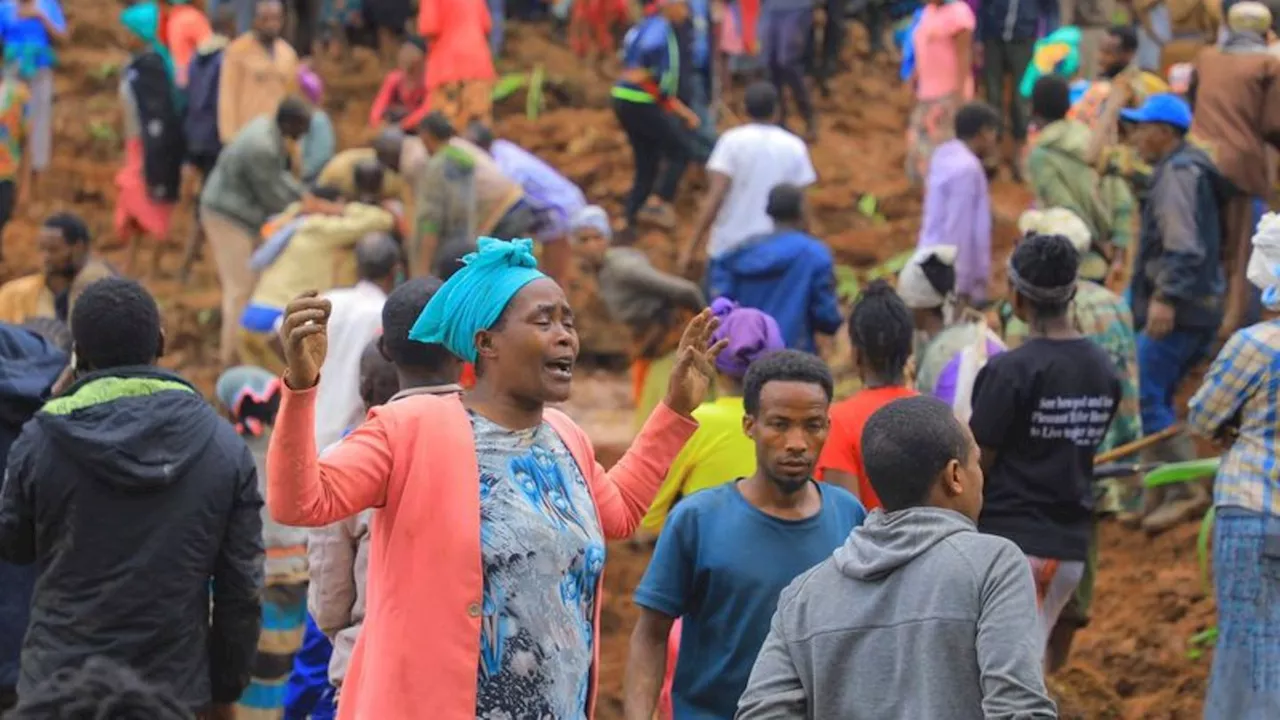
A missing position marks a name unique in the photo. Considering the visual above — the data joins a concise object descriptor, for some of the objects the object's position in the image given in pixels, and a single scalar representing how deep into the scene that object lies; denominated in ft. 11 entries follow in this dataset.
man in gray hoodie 23.08
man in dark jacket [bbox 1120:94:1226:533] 56.97
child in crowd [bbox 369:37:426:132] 87.77
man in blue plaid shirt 36.52
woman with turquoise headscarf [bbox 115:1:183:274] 83.31
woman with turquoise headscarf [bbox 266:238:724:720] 24.95
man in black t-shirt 39.84
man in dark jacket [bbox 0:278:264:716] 32.97
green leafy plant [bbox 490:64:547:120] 102.04
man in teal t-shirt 30.46
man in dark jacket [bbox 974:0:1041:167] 87.17
